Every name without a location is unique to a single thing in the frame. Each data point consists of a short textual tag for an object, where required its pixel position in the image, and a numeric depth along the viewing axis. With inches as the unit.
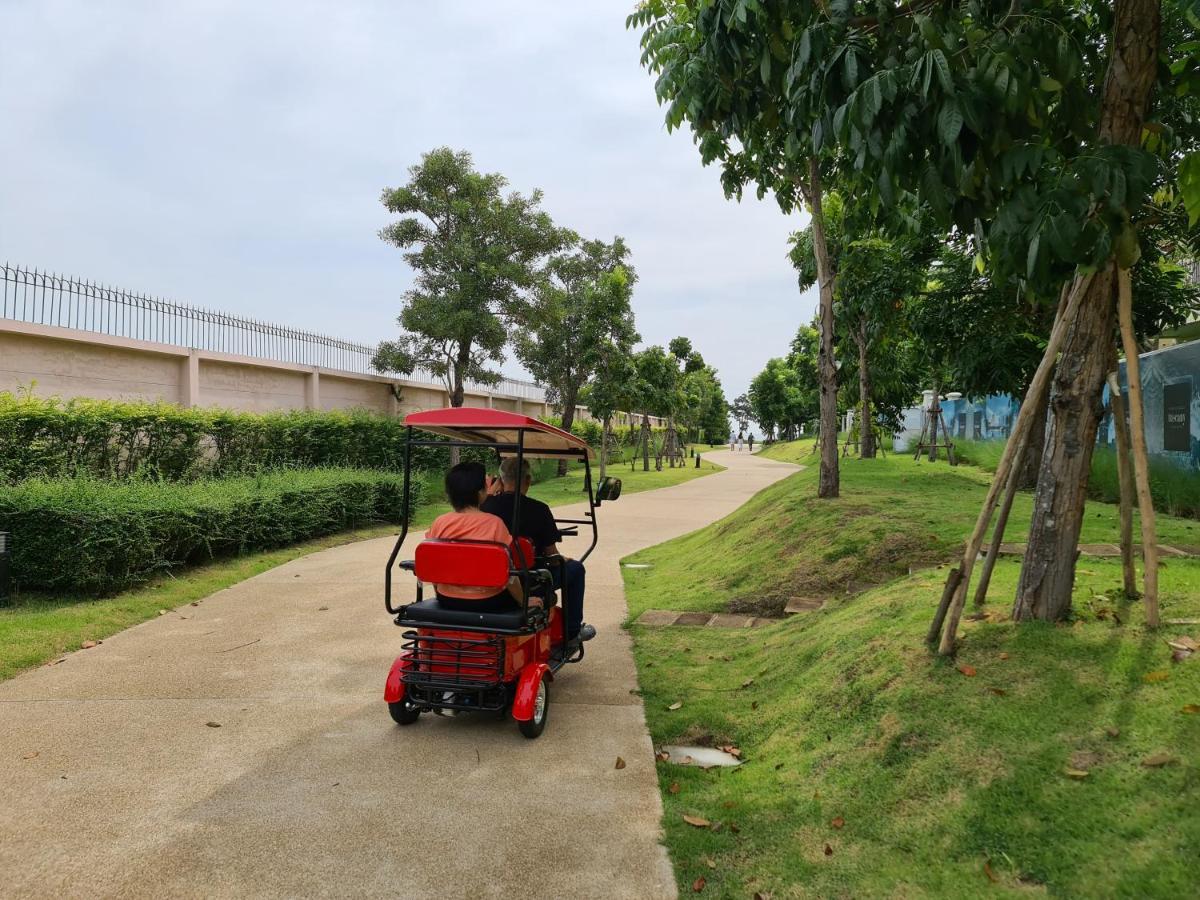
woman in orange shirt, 183.2
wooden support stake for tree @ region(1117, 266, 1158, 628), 150.6
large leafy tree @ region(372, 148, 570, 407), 925.8
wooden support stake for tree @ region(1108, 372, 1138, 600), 162.9
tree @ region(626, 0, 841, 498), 157.4
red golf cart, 177.9
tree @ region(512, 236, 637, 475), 1001.5
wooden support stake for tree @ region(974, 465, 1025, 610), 169.3
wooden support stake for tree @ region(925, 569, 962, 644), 163.5
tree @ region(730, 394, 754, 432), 4503.0
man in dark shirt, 202.5
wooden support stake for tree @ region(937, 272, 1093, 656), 160.2
